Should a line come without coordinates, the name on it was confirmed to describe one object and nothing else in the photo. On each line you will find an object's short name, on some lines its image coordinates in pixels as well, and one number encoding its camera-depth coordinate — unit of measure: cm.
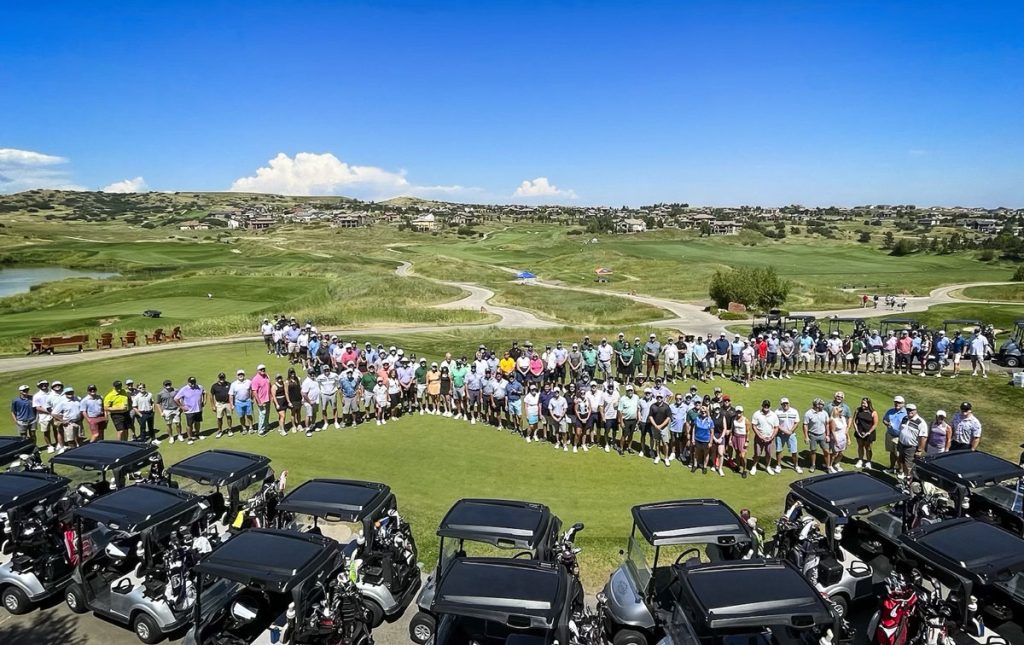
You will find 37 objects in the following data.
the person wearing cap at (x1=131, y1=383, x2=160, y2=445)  1722
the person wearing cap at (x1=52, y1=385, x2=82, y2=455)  1666
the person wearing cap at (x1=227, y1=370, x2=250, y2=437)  1770
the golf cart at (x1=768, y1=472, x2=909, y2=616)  880
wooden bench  3184
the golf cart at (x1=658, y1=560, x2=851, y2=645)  606
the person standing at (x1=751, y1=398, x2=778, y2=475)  1494
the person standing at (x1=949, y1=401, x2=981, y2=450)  1429
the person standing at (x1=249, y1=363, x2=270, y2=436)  1788
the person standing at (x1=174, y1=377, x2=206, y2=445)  1703
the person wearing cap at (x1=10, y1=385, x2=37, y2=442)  1667
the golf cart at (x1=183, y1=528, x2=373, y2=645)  731
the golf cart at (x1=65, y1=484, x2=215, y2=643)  869
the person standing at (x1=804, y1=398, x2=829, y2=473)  1507
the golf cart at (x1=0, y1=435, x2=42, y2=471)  1295
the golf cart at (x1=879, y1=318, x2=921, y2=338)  2643
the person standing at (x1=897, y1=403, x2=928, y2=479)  1402
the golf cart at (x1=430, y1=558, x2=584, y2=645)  637
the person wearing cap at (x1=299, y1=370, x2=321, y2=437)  1806
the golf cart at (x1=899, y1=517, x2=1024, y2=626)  737
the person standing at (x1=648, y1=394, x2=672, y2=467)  1545
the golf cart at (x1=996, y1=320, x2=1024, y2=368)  2659
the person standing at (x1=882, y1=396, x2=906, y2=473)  1481
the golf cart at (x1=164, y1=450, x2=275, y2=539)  1077
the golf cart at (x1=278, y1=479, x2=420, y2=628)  896
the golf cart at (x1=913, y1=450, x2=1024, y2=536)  1048
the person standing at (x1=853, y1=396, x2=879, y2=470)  1510
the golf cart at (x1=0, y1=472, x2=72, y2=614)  952
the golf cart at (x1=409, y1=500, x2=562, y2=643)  819
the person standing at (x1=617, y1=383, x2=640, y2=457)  1625
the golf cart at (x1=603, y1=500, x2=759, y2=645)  781
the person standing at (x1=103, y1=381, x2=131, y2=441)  1697
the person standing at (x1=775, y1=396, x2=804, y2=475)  1509
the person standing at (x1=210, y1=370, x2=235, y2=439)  1773
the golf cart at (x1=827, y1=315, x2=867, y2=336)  2631
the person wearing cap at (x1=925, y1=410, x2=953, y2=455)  1422
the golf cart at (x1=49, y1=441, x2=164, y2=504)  1136
